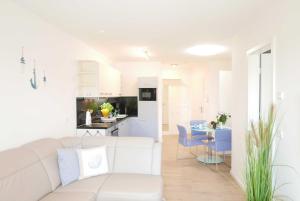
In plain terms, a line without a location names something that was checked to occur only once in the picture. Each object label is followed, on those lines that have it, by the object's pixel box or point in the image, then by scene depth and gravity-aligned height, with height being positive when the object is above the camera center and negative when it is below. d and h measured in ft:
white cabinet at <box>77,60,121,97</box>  14.92 +1.34
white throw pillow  9.25 -2.58
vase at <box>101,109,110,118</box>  18.25 -1.01
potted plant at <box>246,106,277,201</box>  7.56 -2.18
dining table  16.38 -4.41
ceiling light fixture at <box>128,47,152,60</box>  17.54 +3.88
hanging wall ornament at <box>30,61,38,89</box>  9.82 +0.80
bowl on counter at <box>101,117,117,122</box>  17.74 -1.55
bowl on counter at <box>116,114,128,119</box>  20.62 -1.56
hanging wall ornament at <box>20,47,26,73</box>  9.13 +1.50
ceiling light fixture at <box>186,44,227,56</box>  16.47 +3.83
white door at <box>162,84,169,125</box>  33.30 -0.79
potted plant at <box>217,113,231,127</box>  16.24 -1.48
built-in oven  22.93 +0.53
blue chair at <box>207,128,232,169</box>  15.03 -2.72
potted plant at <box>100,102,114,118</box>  18.27 -0.78
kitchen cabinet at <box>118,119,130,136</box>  18.37 -2.40
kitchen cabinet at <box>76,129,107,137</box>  14.32 -2.05
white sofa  6.93 -2.69
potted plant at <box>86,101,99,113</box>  16.71 -0.52
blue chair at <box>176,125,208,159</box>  16.83 -3.10
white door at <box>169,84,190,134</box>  28.89 -0.86
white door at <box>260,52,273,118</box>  10.48 +0.84
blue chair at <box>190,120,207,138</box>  19.40 -2.83
